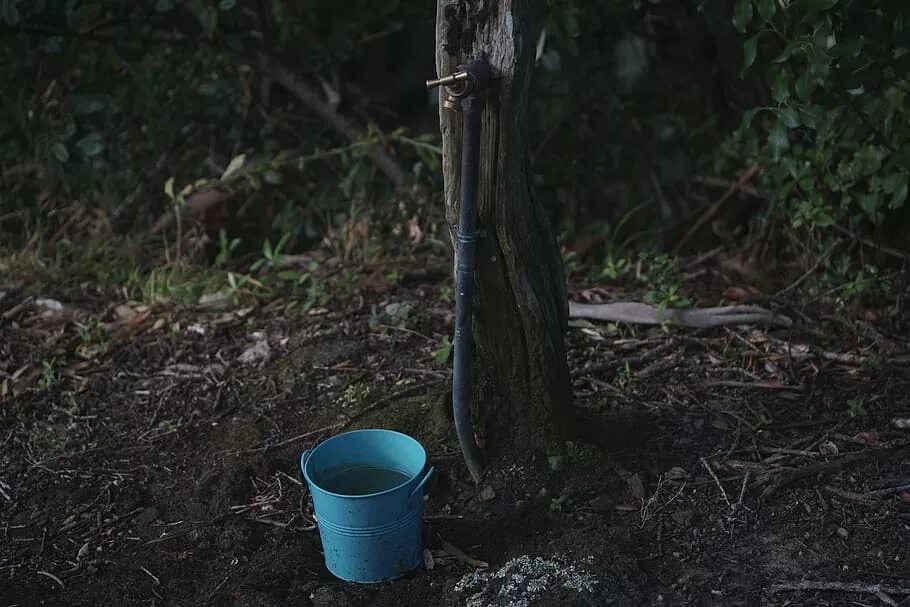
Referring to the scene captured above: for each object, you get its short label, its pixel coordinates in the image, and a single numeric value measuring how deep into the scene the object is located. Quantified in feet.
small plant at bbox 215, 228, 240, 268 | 14.98
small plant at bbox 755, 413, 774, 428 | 10.30
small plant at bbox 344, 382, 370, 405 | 11.12
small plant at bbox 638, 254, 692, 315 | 12.14
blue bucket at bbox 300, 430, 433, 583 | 8.42
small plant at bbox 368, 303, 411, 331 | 12.61
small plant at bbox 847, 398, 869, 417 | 10.33
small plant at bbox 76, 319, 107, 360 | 12.92
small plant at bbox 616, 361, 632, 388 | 11.19
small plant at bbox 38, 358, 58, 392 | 12.22
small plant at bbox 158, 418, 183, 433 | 11.28
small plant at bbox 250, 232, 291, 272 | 14.23
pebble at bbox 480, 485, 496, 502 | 9.41
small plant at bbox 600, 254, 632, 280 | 13.18
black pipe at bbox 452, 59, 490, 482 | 8.19
